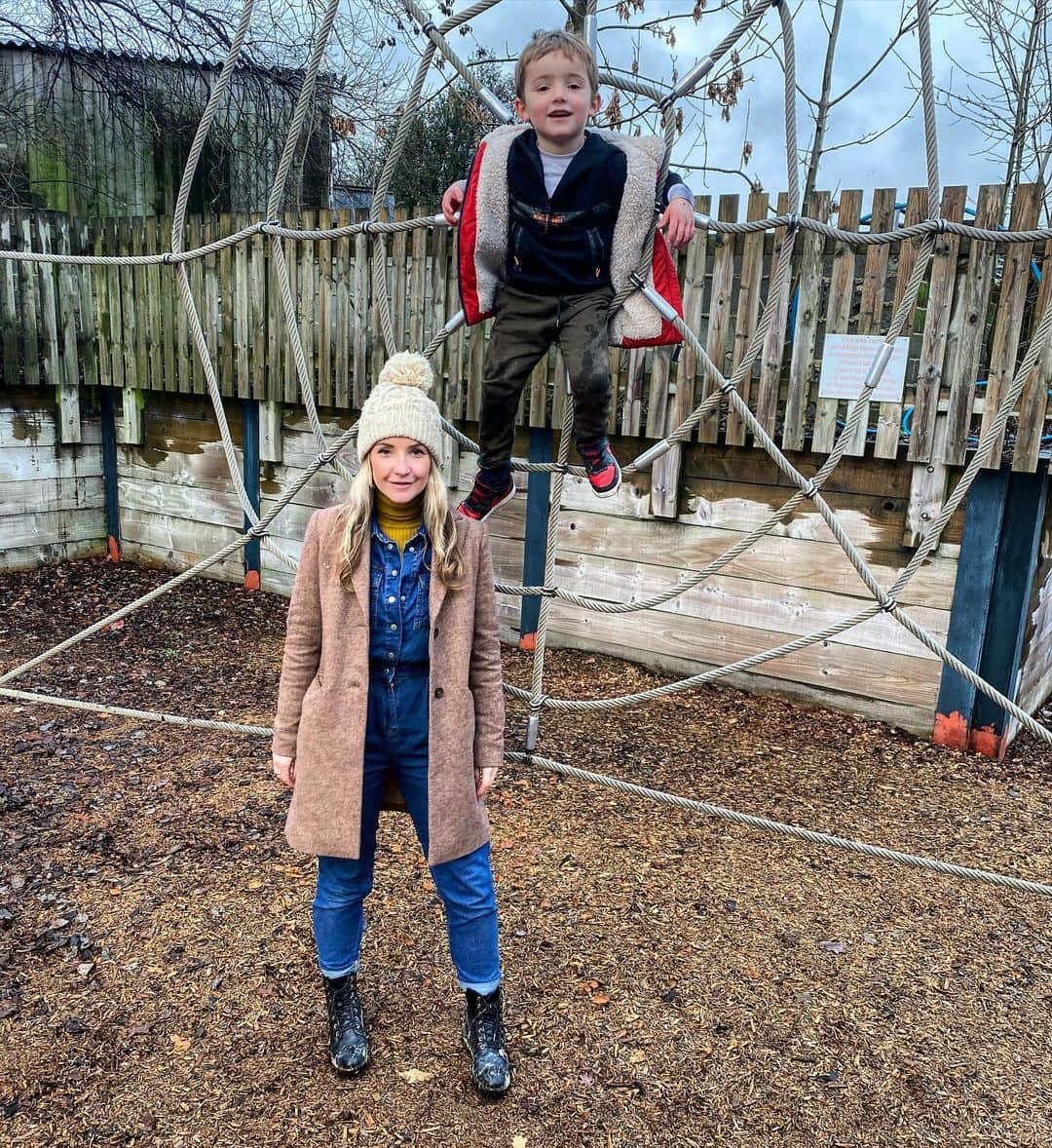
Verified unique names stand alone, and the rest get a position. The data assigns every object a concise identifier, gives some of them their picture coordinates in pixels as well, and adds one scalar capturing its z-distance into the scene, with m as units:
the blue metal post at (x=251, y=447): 6.10
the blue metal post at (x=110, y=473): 6.81
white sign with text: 3.97
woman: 2.02
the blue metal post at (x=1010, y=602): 3.87
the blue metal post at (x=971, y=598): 3.91
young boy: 2.62
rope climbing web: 2.72
